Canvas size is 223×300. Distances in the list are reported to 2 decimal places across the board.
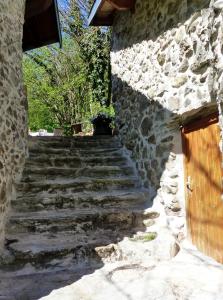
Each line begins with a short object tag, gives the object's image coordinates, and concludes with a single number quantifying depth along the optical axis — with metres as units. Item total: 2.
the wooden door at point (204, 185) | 3.34
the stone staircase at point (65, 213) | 3.36
